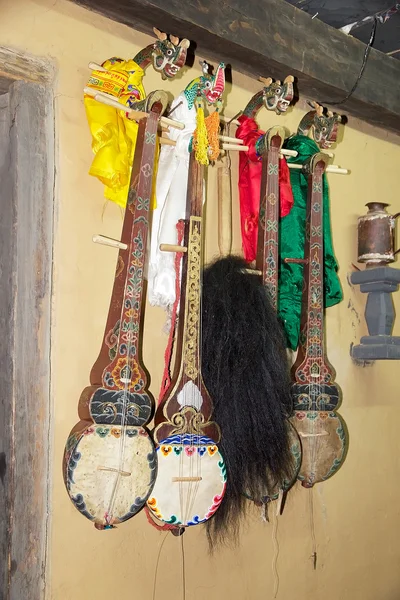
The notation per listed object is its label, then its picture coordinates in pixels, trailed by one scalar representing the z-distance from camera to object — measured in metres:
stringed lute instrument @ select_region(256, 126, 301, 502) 1.88
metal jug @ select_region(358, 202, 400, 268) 2.35
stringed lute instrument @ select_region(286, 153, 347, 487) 1.96
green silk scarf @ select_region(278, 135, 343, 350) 2.05
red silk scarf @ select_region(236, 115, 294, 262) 2.01
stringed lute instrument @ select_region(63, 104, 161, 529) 1.55
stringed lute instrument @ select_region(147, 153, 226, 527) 1.65
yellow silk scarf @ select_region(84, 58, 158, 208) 1.69
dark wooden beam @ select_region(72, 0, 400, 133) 1.80
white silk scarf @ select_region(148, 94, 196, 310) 1.80
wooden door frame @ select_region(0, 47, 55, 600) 1.59
